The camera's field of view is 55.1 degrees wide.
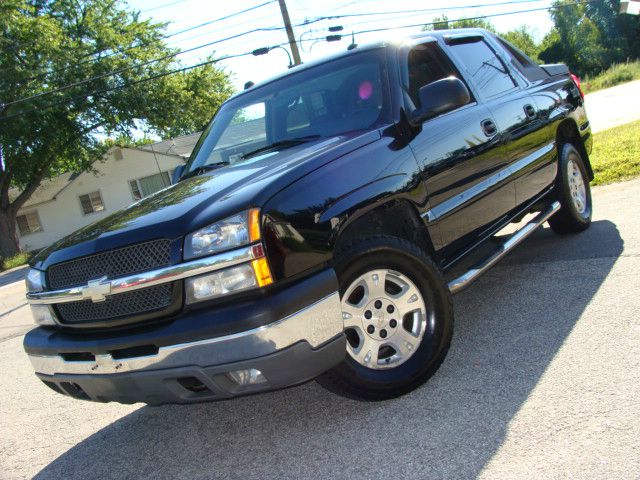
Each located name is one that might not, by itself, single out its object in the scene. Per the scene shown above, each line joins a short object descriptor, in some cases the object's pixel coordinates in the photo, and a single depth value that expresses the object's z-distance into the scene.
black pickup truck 2.64
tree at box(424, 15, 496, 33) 93.07
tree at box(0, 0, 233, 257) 26.75
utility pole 23.01
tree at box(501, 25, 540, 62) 90.97
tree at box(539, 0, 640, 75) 71.75
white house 38.09
